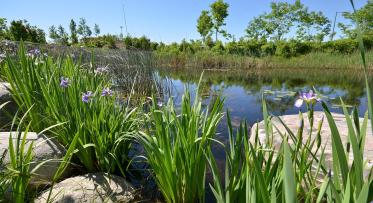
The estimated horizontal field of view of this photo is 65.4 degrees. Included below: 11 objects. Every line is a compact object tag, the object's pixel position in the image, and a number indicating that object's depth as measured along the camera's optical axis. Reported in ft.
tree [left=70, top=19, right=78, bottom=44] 157.17
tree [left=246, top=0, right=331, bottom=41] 94.12
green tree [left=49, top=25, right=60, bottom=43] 127.29
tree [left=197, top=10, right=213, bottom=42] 96.40
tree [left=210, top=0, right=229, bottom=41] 95.14
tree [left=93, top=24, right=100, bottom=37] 173.62
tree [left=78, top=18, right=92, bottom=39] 165.42
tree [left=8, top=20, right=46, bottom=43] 69.12
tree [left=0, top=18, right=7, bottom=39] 67.70
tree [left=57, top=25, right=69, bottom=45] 151.04
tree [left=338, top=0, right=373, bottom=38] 87.89
